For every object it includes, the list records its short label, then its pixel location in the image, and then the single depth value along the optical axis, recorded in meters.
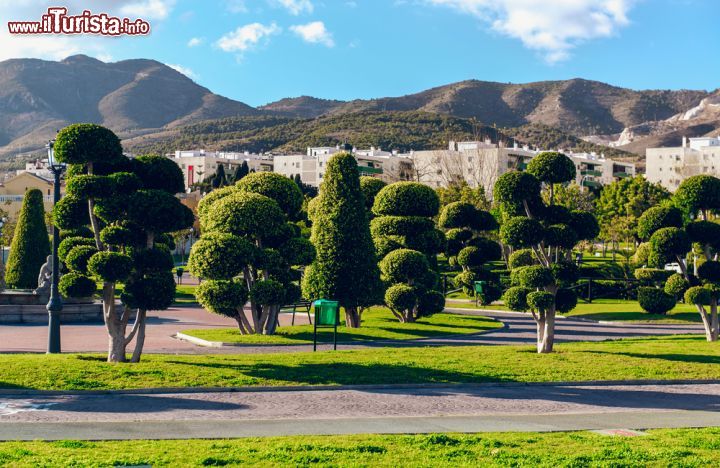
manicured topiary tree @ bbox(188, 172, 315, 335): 28.20
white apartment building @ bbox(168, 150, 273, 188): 164.89
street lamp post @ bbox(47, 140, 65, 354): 23.69
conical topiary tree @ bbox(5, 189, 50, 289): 44.47
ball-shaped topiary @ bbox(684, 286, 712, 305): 28.34
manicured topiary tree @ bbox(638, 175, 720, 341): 28.14
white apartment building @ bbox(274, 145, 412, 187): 144.88
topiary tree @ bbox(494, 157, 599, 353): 24.73
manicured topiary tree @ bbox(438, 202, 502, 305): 47.44
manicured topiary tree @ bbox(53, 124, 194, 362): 20.81
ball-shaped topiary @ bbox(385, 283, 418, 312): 35.06
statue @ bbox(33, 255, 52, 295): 38.75
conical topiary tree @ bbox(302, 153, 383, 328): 32.72
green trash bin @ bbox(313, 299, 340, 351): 25.04
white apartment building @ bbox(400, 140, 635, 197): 130.38
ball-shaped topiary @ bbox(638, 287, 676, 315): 33.12
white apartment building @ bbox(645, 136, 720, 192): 159.00
